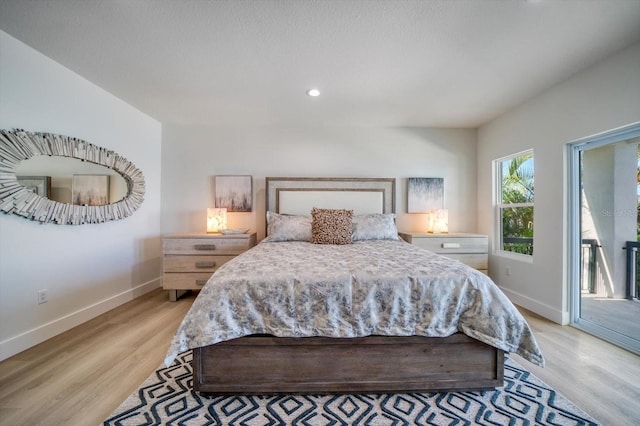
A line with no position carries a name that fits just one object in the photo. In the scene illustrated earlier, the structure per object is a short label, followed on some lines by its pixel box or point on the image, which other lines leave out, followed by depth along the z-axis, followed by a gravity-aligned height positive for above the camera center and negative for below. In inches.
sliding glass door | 83.7 -7.1
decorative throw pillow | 113.2 -5.8
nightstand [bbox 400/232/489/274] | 129.9 -16.5
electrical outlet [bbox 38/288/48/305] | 84.2 -27.4
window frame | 131.5 +4.4
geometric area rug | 52.4 -42.1
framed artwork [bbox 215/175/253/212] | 145.3 +11.8
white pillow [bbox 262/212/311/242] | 119.9 -7.1
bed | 57.7 -26.7
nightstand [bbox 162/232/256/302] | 120.6 -20.8
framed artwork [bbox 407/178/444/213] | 147.6 +11.7
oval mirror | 77.1 +12.3
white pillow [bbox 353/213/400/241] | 120.6 -6.6
